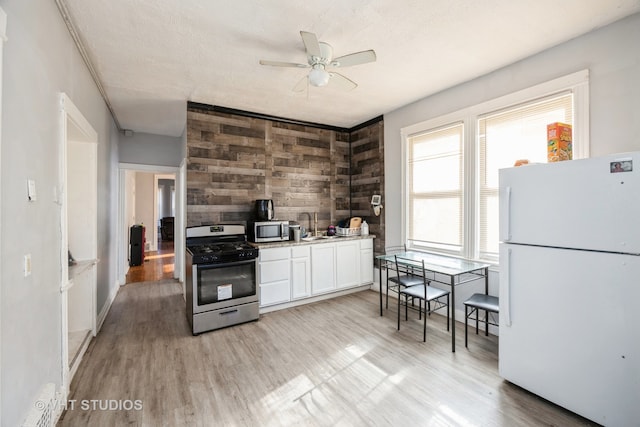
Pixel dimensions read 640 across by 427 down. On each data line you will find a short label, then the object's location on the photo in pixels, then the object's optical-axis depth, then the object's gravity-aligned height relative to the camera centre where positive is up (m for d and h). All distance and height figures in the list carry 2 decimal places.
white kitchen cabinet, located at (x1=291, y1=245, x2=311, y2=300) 3.83 -0.82
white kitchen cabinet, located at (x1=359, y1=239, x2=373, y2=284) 4.47 -0.78
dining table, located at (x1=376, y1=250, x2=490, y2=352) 2.74 -0.57
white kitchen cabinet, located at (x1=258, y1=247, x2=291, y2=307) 3.62 -0.84
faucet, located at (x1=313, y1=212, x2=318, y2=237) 4.52 -0.19
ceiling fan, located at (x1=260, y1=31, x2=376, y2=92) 2.18 +1.25
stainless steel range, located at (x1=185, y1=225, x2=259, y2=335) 3.07 -0.81
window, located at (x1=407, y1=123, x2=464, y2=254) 3.46 +0.32
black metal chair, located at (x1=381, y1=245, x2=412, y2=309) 3.23 -0.80
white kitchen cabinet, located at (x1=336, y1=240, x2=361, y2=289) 4.22 -0.79
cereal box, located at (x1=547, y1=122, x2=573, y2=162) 2.31 +0.58
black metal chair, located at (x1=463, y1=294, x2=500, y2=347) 2.57 -0.87
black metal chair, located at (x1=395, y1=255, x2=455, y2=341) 2.85 -0.84
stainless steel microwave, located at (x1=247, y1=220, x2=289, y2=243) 3.80 -0.26
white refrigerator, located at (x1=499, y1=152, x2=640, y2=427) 1.64 -0.48
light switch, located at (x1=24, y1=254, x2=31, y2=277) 1.48 -0.28
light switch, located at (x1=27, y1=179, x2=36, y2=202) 1.52 +0.13
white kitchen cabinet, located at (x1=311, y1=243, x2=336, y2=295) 4.00 -0.81
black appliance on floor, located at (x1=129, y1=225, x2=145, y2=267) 6.43 -0.73
